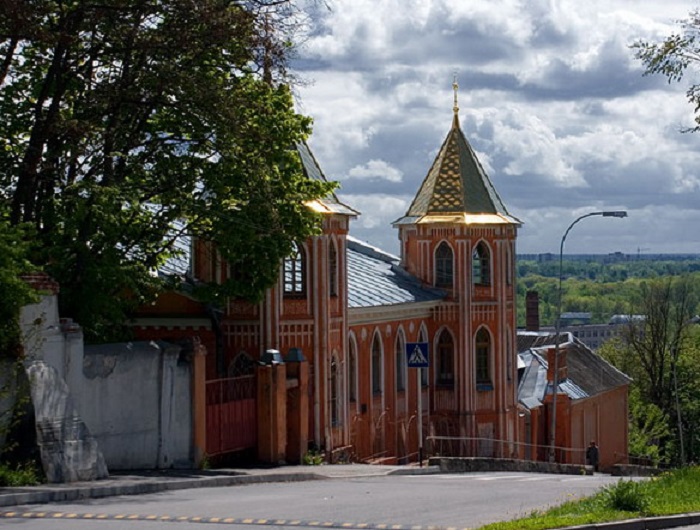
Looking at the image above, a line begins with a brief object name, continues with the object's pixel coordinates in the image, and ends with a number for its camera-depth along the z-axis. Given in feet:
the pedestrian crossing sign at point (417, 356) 119.44
